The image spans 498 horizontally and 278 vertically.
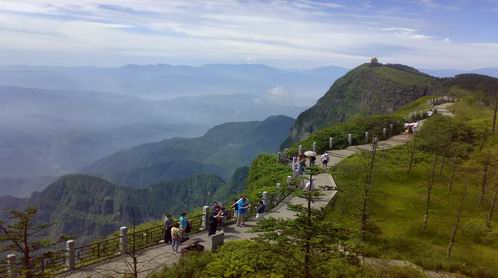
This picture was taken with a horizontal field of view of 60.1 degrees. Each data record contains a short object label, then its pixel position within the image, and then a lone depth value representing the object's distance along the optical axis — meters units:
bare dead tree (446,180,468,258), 20.30
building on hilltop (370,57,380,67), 178.25
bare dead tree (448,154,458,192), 28.39
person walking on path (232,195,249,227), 23.12
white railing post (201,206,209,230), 23.50
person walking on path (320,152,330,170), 33.09
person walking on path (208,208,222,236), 21.94
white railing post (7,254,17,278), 11.33
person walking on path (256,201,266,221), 24.46
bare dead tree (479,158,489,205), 26.43
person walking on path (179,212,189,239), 20.45
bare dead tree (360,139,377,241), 21.05
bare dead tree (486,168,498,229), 24.17
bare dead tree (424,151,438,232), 23.99
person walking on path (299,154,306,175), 31.30
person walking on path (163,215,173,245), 21.30
